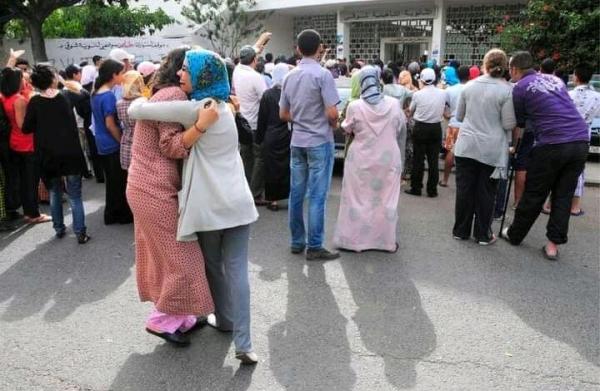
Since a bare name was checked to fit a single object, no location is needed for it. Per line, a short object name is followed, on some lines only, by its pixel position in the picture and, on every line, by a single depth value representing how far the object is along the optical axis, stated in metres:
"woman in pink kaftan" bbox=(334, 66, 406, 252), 4.85
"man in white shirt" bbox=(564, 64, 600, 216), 6.08
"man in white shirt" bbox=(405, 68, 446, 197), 7.10
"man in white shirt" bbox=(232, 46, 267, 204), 6.45
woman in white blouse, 2.77
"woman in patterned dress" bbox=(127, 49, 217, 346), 2.86
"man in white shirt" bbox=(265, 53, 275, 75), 9.98
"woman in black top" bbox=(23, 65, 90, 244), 5.14
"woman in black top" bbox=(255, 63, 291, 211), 6.02
